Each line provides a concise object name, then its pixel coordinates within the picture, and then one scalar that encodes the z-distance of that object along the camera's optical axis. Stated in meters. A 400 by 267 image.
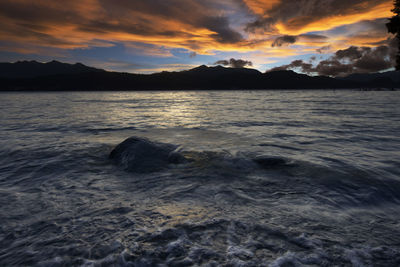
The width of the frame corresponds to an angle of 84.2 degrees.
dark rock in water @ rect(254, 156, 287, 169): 7.24
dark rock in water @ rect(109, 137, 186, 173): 7.19
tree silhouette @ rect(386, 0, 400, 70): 37.57
